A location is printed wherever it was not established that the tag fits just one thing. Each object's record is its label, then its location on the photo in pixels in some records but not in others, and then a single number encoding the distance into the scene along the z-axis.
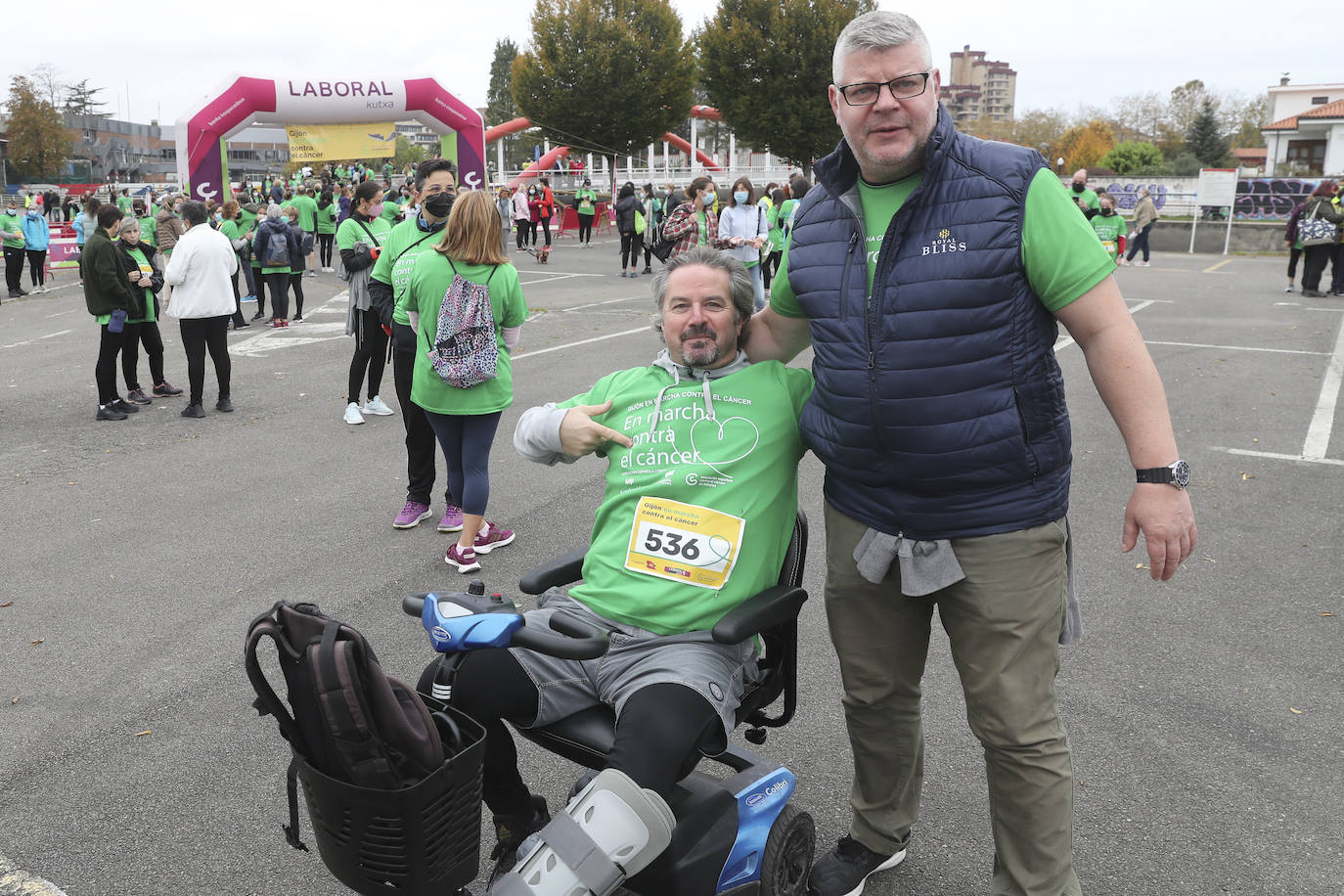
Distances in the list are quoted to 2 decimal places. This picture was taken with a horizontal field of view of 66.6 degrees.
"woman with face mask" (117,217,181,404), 9.35
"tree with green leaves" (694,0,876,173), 47.41
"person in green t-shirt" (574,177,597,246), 28.66
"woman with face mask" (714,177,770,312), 13.67
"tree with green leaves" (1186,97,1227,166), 60.72
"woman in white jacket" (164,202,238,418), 8.79
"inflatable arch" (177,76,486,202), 19.00
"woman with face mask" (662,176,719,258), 14.83
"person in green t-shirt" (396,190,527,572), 5.17
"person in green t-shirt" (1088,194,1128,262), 17.41
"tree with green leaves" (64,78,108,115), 77.08
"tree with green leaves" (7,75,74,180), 55.22
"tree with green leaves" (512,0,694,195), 49.38
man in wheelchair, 2.44
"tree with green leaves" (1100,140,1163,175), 48.34
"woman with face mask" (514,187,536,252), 25.41
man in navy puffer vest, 2.24
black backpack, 1.90
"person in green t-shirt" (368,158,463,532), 5.81
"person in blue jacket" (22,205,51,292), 19.50
